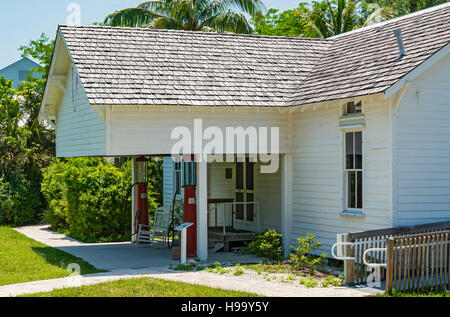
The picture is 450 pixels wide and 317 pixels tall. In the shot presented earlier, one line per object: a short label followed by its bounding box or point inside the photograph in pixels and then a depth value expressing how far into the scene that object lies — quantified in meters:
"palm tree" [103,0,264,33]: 30.56
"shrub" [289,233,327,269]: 13.76
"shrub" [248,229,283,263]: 15.21
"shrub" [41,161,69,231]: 22.86
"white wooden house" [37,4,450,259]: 13.09
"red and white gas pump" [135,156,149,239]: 19.38
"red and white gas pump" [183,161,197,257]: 15.29
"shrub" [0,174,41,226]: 24.72
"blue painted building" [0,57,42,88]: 49.09
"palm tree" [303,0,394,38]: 32.22
